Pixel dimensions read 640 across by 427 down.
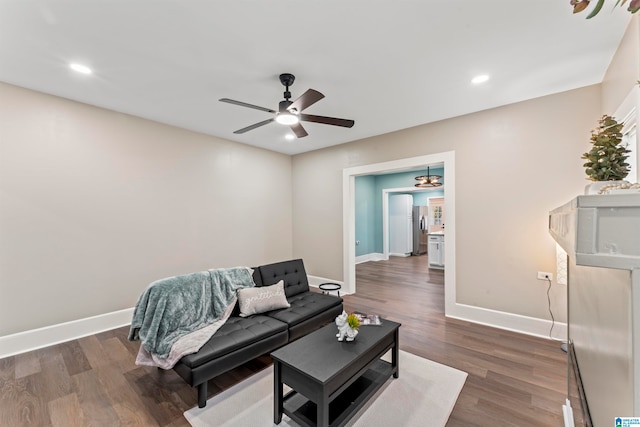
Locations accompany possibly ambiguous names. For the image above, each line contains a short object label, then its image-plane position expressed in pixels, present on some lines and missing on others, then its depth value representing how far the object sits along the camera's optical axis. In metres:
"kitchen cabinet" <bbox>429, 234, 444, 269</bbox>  7.20
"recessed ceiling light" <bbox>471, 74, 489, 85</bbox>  2.71
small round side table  3.99
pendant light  6.35
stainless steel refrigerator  9.48
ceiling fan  2.40
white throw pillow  2.89
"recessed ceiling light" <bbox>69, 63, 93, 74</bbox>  2.51
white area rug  1.94
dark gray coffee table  1.73
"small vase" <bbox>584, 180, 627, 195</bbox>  1.29
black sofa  2.08
